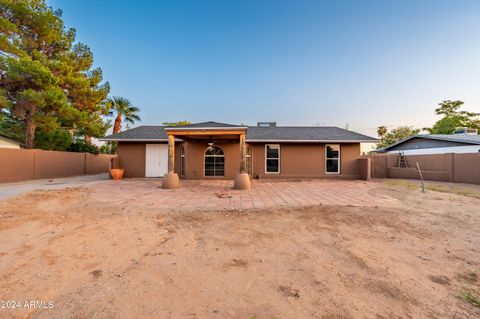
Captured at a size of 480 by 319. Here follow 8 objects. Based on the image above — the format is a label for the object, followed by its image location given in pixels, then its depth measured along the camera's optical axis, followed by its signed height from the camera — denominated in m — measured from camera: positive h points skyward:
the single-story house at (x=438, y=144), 14.49 +1.51
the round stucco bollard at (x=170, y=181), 9.01 -0.83
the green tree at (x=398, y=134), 32.64 +4.63
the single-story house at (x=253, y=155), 12.56 +0.46
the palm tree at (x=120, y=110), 22.59 +5.97
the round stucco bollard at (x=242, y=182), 8.80 -0.84
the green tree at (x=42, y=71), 11.47 +5.46
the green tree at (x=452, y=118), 26.22 +5.72
